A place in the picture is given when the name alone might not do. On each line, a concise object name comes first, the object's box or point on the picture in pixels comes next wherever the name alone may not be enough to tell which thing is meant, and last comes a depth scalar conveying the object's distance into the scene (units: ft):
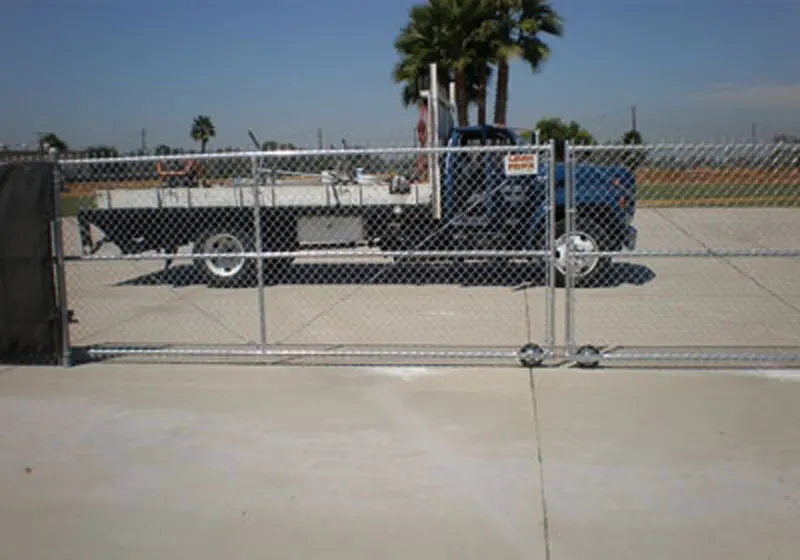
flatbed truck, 36.50
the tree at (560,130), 148.91
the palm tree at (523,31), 89.61
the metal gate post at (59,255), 24.70
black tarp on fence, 24.68
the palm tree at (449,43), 88.89
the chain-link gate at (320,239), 32.09
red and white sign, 29.07
